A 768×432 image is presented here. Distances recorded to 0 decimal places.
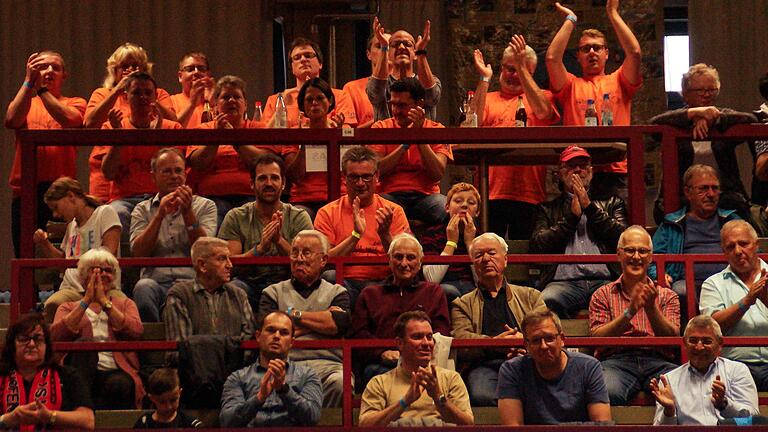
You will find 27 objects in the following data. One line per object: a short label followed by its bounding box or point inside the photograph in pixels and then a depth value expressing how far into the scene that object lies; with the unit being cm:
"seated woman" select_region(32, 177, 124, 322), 1416
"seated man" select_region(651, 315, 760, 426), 1243
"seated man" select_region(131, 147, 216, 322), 1419
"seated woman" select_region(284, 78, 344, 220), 1533
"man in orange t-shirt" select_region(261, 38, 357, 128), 1691
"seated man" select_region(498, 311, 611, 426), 1237
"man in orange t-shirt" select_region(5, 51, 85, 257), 1561
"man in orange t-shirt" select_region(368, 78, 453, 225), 1525
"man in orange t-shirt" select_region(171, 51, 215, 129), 1652
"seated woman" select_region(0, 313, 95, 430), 1216
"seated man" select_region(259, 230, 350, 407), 1330
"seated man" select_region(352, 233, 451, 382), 1344
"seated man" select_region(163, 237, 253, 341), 1329
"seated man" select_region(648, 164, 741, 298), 1447
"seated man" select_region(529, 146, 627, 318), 1462
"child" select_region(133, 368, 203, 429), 1241
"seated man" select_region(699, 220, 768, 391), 1349
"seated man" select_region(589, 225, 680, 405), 1323
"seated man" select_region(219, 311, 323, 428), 1238
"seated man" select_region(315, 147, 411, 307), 1445
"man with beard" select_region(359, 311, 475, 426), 1227
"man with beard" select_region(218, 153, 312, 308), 1438
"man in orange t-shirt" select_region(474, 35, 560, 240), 1620
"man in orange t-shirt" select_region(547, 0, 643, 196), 1616
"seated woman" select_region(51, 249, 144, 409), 1325
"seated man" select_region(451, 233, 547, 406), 1347
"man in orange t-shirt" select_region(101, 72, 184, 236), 1516
